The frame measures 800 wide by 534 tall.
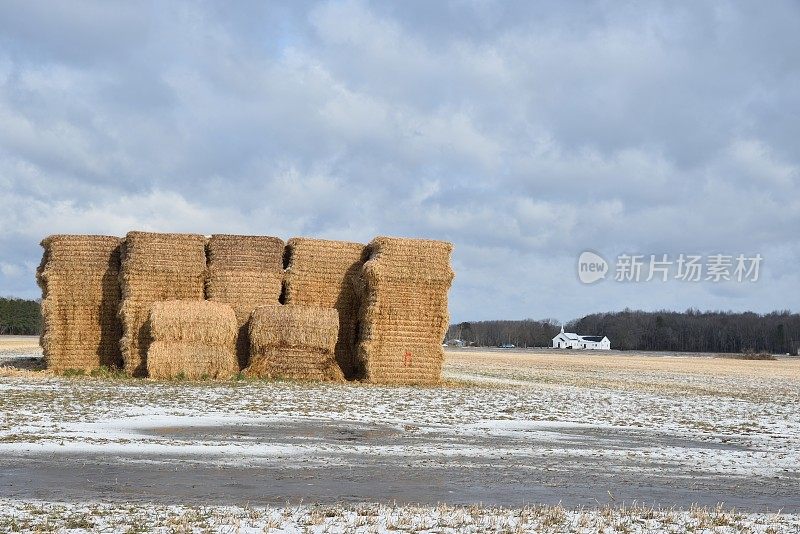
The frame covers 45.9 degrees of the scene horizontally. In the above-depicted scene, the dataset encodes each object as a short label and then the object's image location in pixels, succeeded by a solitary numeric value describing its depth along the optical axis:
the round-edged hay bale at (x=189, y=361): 25.95
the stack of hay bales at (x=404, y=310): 27.11
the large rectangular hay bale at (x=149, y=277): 26.70
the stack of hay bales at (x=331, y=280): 28.03
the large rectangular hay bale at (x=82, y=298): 27.67
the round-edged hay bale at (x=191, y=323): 26.11
